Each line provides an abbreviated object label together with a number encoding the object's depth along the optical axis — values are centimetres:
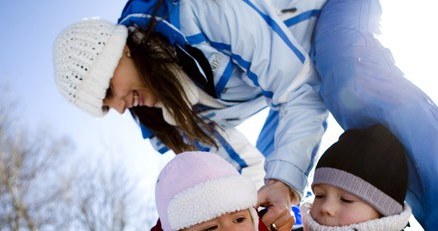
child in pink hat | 142
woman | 172
